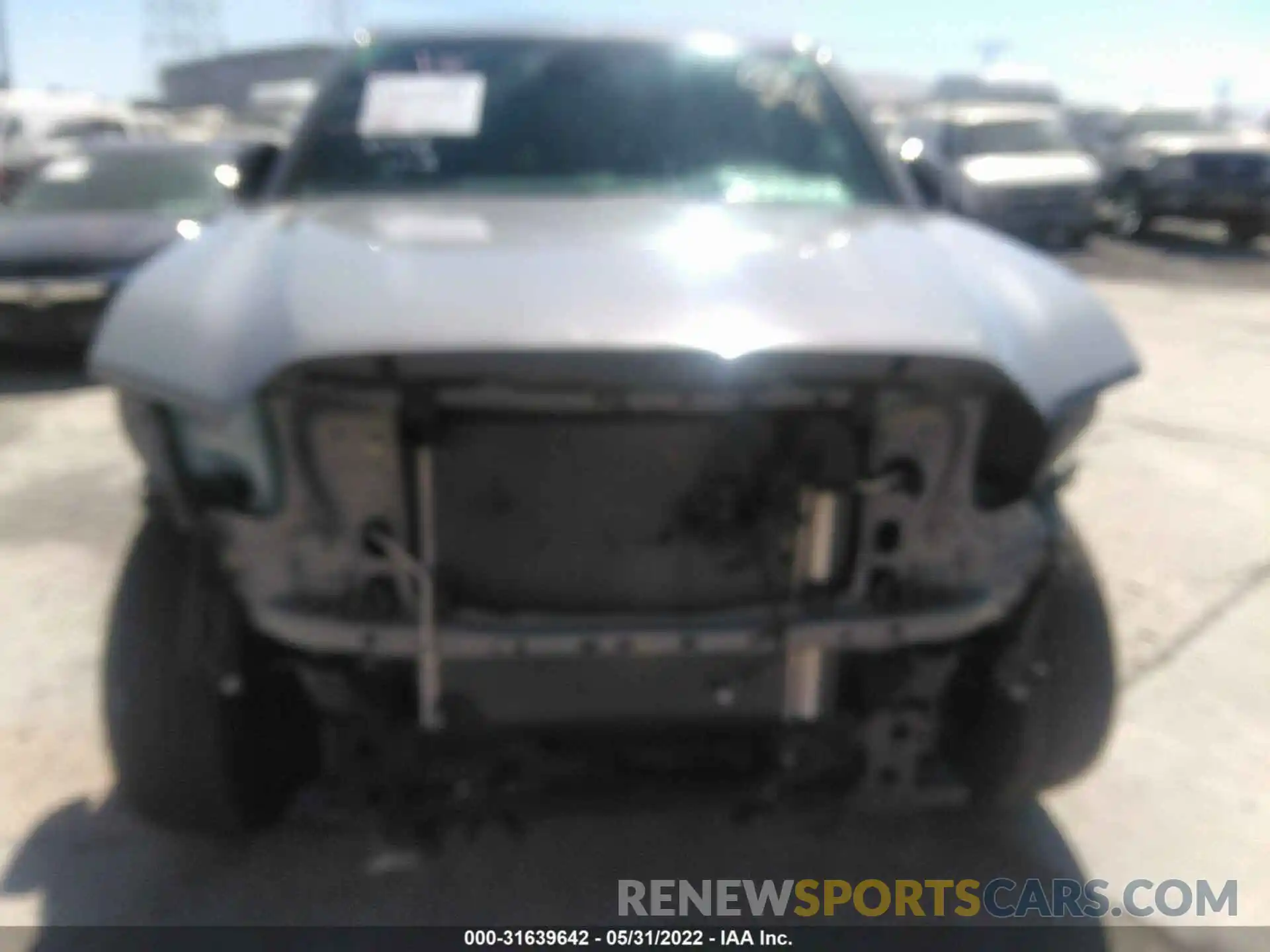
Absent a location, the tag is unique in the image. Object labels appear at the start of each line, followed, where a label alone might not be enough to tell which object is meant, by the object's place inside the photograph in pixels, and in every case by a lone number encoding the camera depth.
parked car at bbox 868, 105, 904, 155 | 15.27
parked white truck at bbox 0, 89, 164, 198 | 14.49
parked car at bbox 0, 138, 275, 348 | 6.37
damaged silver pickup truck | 1.78
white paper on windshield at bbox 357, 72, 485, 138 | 2.92
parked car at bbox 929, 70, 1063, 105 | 23.44
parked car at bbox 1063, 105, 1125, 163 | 18.14
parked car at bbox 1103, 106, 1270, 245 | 13.69
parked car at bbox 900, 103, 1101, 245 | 13.09
